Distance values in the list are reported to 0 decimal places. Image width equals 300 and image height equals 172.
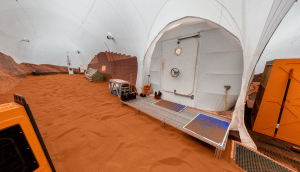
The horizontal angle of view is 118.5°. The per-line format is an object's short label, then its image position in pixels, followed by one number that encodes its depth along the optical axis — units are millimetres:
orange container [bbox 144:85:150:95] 4594
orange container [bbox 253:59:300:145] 2262
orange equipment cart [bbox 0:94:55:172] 837
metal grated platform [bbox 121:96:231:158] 1941
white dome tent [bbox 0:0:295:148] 2016
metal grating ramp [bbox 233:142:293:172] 1693
